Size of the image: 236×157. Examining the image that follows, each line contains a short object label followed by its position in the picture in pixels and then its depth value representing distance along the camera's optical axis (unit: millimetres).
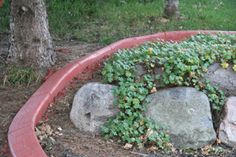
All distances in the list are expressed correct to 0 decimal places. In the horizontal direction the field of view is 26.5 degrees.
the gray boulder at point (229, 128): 4324
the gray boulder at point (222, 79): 4758
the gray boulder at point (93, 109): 4363
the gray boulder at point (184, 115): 4270
